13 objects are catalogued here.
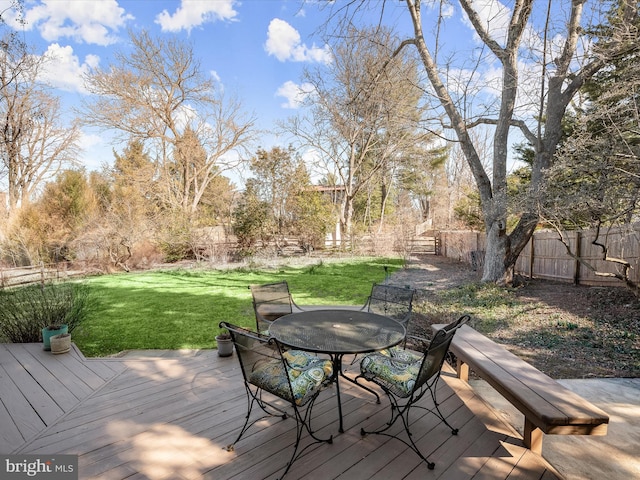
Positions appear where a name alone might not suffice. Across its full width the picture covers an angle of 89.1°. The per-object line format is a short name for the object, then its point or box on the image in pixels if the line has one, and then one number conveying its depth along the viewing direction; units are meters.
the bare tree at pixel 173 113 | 14.09
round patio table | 2.07
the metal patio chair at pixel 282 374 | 1.83
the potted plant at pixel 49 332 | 3.40
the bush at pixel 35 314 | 3.71
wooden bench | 1.58
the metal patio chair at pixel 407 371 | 1.82
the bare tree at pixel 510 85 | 5.55
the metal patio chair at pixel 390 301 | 3.32
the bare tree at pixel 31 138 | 11.76
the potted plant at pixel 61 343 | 3.30
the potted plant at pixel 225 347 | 3.30
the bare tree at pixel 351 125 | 12.43
